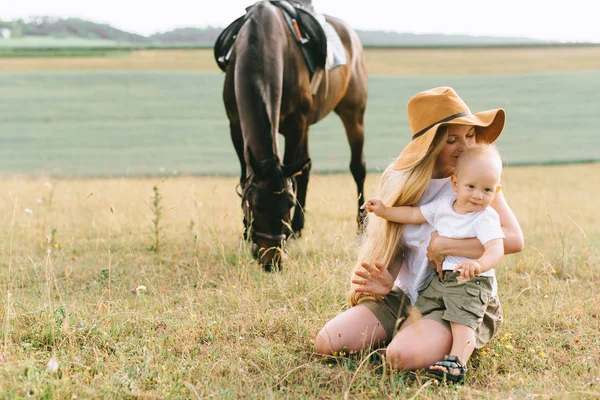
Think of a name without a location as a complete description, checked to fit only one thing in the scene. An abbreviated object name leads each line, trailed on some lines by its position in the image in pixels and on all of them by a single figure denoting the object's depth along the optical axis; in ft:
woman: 10.21
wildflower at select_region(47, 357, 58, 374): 8.13
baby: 9.75
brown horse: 15.61
